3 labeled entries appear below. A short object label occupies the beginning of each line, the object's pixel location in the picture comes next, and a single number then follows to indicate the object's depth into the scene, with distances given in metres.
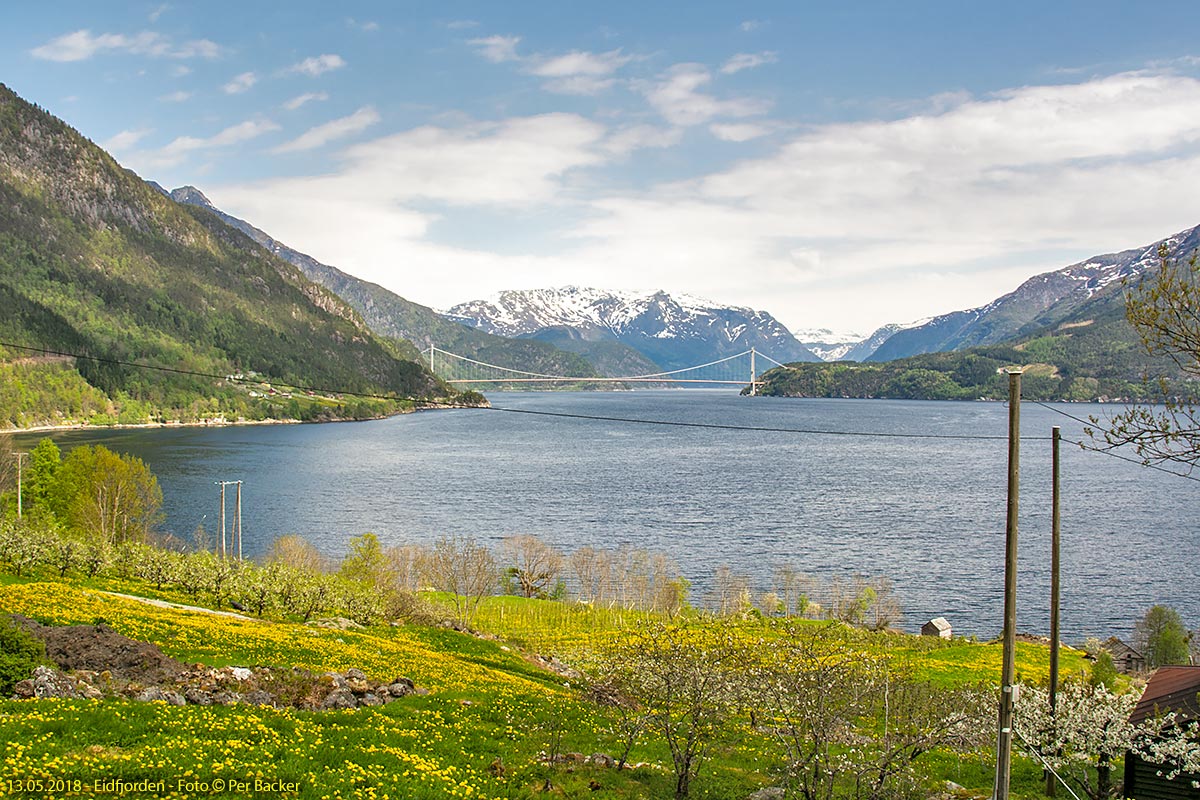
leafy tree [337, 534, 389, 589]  58.33
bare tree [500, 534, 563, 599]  71.25
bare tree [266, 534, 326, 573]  61.38
